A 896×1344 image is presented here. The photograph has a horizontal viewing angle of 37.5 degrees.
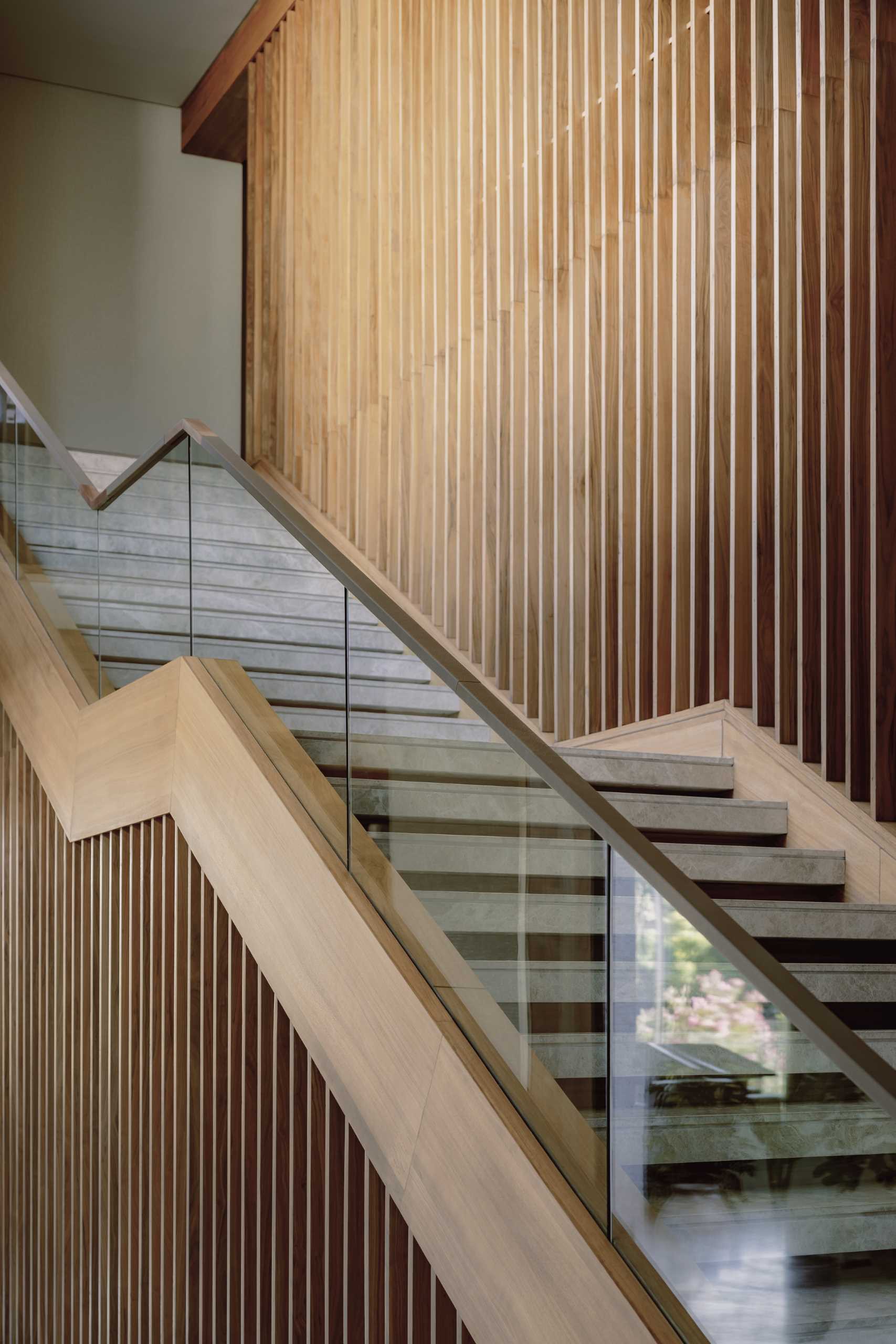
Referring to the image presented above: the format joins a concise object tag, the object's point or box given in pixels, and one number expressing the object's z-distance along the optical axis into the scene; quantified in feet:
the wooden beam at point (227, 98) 23.90
